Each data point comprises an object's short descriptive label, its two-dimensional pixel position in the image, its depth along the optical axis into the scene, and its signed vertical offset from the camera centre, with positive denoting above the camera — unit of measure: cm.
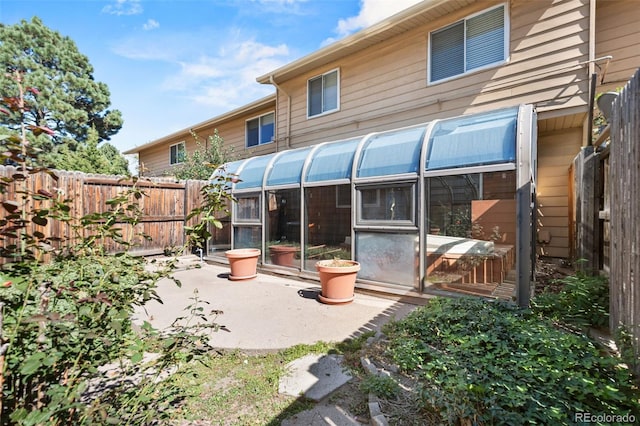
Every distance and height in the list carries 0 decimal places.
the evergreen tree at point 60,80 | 1731 +851
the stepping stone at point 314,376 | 242 -151
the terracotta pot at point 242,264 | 612 -113
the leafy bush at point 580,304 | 307 -105
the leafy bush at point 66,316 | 124 -50
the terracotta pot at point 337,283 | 453 -113
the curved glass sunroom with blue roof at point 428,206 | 391 +9
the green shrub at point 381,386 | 217 -136
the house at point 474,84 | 450 +271
